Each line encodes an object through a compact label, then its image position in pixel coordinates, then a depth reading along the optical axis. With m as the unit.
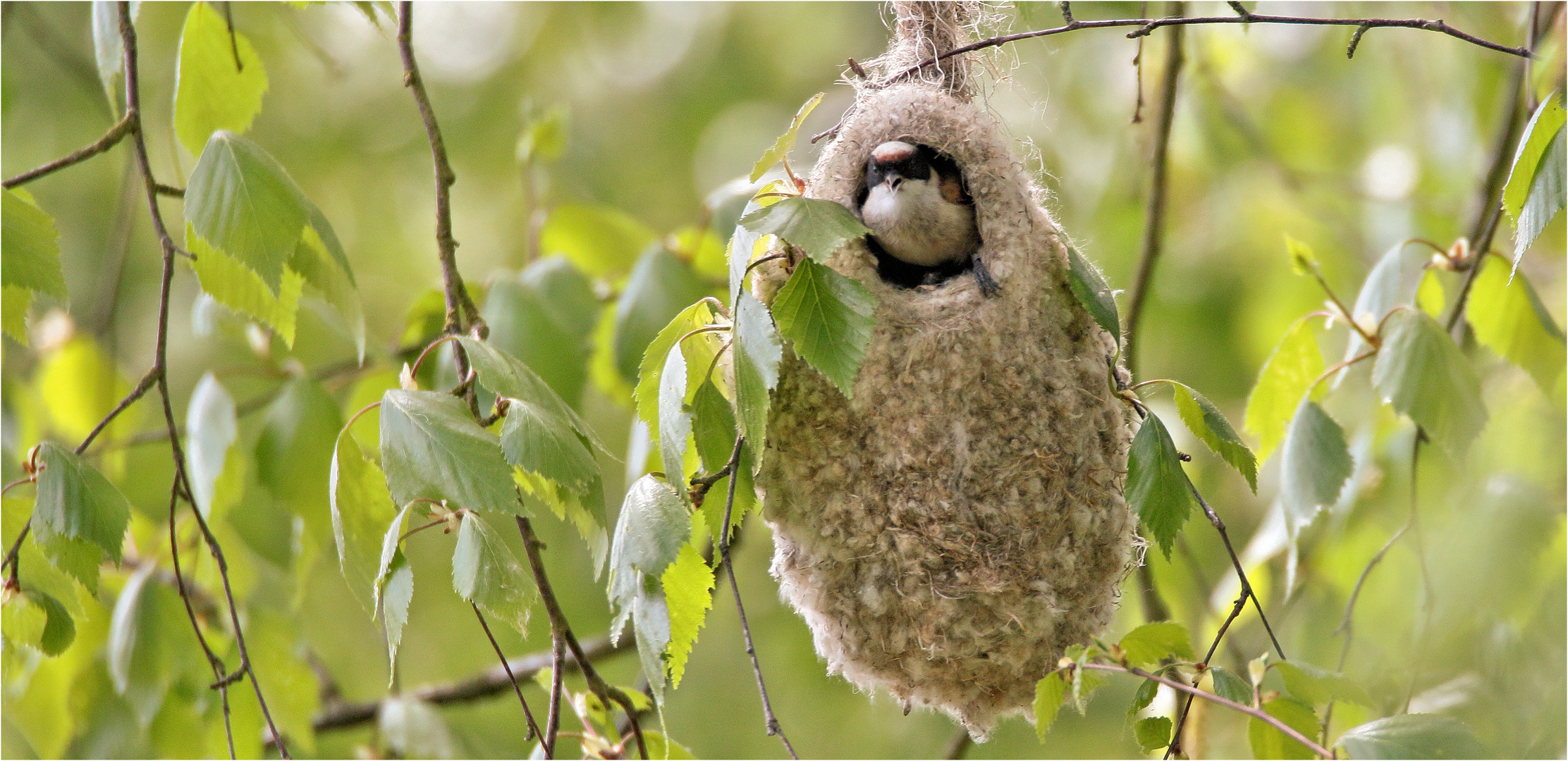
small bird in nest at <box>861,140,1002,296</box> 4.69
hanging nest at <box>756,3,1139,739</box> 4.66
